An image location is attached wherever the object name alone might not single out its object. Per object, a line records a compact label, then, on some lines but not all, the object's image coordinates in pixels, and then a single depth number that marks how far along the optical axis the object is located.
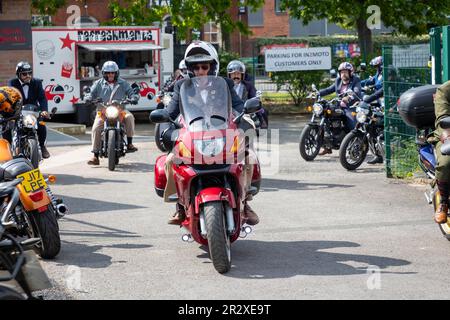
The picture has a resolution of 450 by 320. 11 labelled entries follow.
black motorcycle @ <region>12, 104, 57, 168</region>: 12.25
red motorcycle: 7.87
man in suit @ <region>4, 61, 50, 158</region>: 14.37
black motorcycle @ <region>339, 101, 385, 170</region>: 15.04
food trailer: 24.81
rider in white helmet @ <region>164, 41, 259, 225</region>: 8.72
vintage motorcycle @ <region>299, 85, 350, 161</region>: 16.34
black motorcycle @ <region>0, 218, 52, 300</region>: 5.56
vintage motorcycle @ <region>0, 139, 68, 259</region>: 8.07
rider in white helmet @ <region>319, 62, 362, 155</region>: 16.62
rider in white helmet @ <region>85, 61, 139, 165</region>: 16.42
